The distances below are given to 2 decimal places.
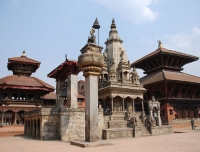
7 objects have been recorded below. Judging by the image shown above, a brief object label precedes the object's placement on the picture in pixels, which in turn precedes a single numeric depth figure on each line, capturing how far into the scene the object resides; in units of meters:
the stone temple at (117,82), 30.36
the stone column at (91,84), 12.68
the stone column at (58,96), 22.78
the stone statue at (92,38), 14.79
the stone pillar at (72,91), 19.61
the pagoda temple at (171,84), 32.31
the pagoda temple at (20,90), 29.94
